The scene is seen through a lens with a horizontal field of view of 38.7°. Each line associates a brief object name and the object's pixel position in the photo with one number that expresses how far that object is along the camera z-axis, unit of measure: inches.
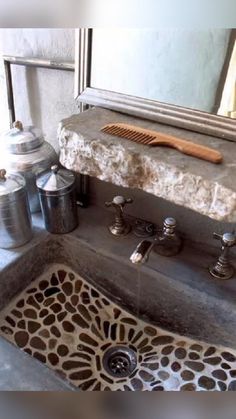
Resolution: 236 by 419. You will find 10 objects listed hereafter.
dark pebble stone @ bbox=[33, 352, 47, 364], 31.4
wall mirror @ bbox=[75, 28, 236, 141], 28.0
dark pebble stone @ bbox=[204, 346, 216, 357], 31.3
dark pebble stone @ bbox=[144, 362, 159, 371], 30.7
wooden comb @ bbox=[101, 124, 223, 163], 25.6
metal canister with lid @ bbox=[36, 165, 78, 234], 35.7
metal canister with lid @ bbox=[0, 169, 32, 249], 34.0
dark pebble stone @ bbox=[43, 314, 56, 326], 34.4
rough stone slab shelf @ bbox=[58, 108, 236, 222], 23.4
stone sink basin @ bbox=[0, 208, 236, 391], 30.4
